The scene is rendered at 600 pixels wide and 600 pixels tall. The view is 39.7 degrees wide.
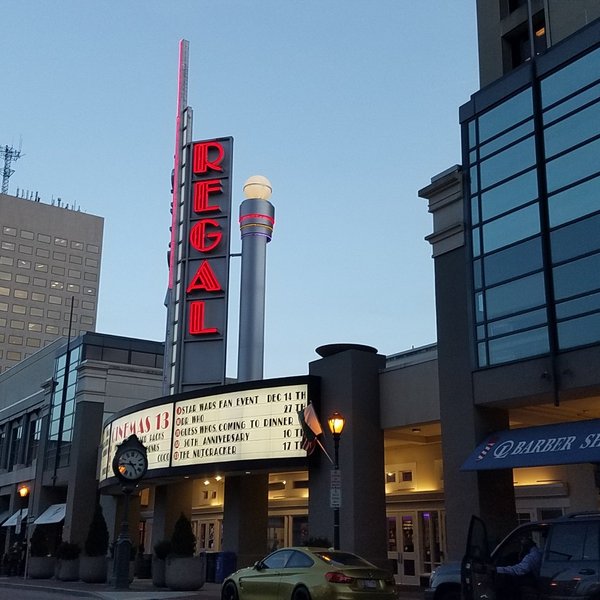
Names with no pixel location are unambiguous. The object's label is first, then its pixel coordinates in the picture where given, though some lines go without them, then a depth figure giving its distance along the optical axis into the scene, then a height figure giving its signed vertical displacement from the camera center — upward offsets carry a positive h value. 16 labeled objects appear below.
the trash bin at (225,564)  29.47 -1.06
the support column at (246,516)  29.80 +0.60
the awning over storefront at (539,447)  18.73 +2.09
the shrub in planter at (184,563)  26.98 -0.96
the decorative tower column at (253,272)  37.47 +11.78
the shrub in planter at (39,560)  37.84 -1.32
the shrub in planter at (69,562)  35.38 -1.29
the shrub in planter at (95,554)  33.03 -0.90
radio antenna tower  161.50 +71.82
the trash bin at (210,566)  31.38 -1.23
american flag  26.22 +3.21
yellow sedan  15.57 -0.82
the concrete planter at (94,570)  32.97 -1.49
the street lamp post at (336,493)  20.02 +0.96
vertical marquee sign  37.50 +11.97
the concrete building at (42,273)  141.62 +43.80
